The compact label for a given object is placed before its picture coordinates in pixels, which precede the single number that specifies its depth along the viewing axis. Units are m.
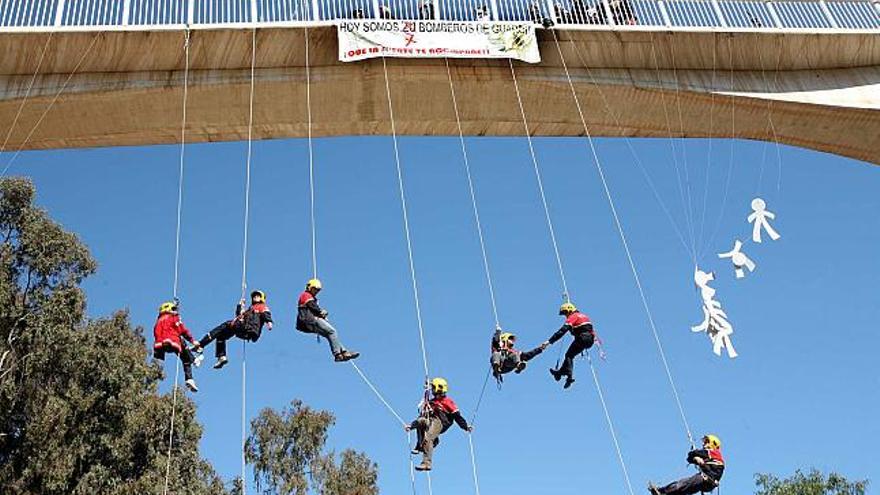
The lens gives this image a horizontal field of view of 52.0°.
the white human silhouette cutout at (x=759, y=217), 13.94
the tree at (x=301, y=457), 28.64
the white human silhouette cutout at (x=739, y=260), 13.75
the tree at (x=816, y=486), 33.47
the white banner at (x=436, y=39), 14.47
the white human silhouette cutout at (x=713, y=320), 13.05
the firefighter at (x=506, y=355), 12.06
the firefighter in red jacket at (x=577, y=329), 11.96
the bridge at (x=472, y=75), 14.06
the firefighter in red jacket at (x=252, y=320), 10.85
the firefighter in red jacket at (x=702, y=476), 10.34
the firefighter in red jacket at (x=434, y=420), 10.59
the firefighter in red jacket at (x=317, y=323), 10.96
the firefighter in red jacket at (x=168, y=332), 10.59
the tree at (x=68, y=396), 20.03
